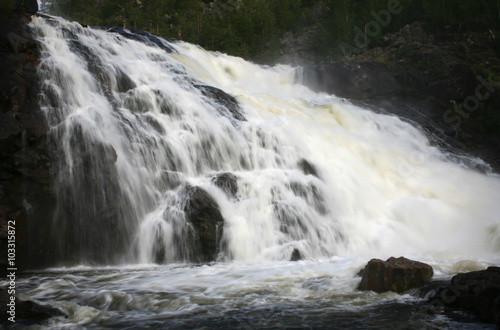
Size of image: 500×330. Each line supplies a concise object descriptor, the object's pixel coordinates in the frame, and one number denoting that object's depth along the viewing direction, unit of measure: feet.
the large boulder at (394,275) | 23.70
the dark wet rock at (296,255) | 34.94
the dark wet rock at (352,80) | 83.30
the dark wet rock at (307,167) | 45.01
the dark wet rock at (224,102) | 50.29
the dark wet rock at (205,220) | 34.68
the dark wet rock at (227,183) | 38.75
